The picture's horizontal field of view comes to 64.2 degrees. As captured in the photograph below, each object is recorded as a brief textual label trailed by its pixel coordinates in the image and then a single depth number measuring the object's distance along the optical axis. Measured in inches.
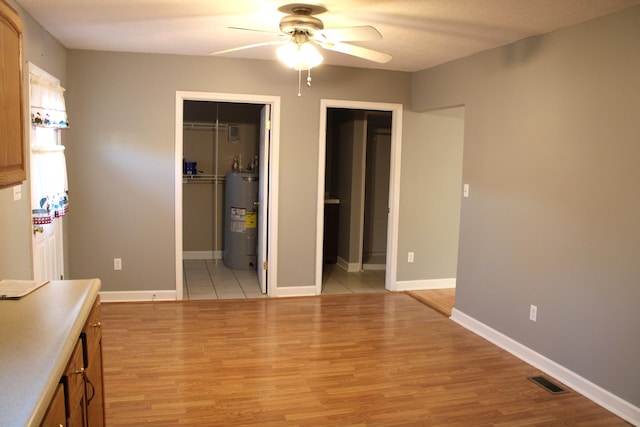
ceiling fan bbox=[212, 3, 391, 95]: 123.0
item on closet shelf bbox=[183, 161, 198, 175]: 264.1
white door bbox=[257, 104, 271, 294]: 203.5
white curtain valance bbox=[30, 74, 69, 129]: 137.4
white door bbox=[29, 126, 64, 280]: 138.1
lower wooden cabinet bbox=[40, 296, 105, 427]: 63.0
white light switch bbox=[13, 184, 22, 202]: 122.9
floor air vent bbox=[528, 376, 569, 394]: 129.3
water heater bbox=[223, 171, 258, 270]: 249.0
